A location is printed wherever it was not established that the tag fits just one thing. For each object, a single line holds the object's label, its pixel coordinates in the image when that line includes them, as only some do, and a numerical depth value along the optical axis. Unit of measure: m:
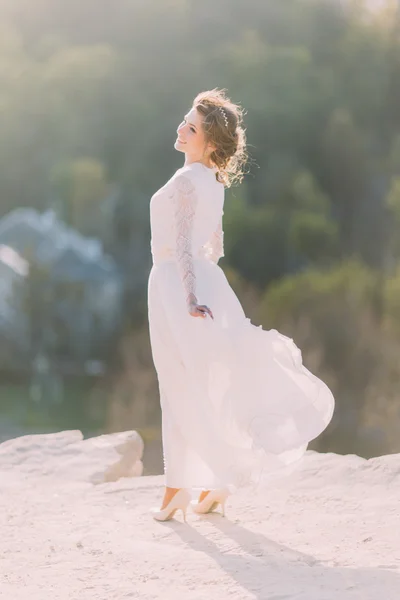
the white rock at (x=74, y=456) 6.98
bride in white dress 4.77
